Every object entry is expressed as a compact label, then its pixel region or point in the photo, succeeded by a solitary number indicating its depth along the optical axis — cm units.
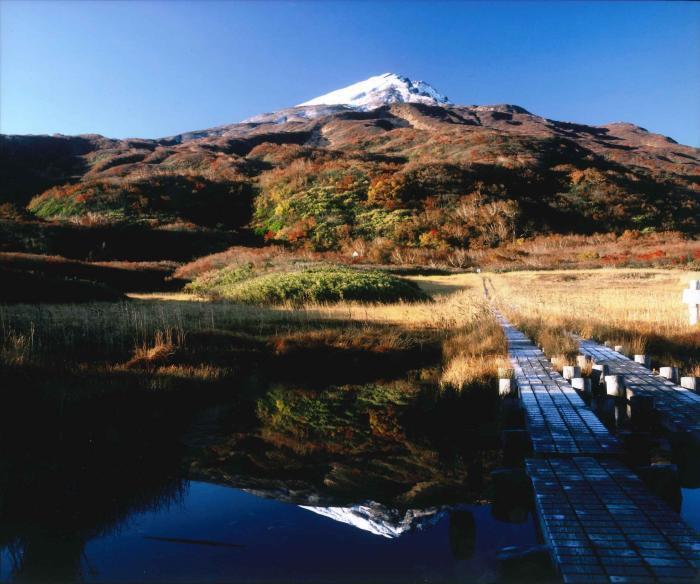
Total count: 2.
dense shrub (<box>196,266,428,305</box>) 1894
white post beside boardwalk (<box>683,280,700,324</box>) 1192
